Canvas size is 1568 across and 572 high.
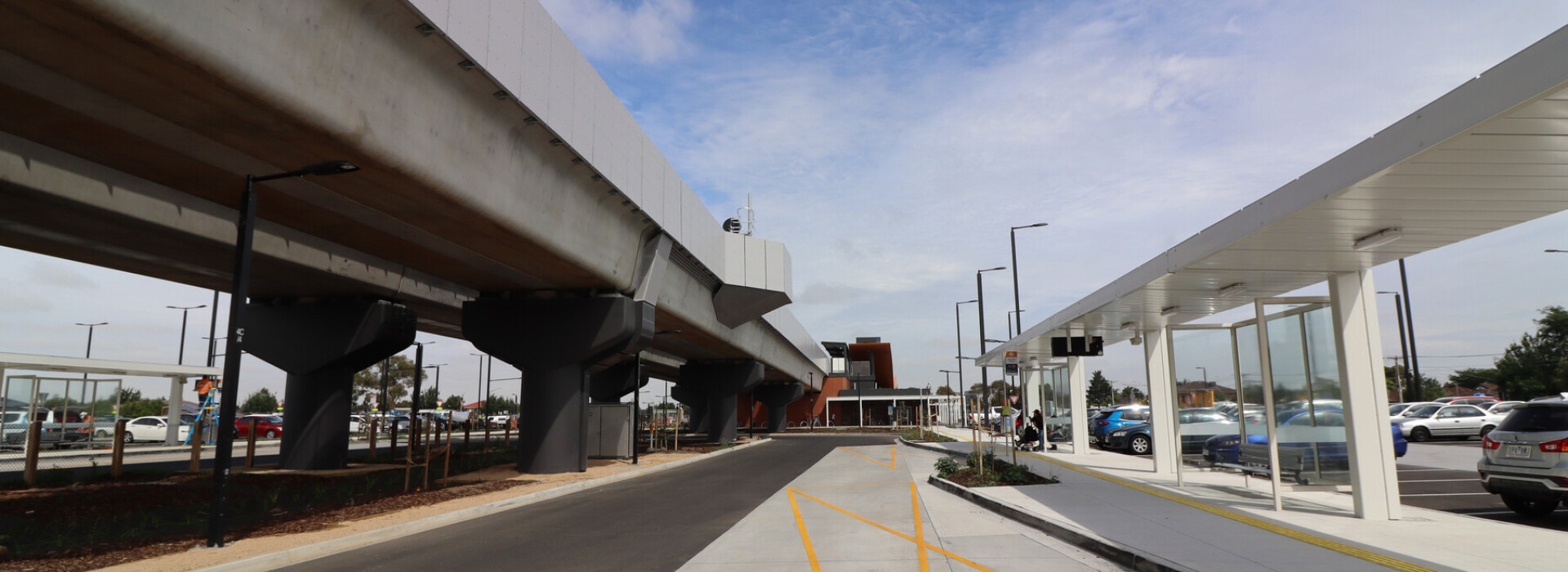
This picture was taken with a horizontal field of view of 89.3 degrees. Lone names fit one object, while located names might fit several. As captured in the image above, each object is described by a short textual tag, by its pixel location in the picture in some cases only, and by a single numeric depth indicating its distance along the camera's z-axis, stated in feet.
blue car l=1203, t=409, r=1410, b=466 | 39.81
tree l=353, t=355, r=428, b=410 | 250.98
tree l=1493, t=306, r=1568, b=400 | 159.74
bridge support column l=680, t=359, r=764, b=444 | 157.48
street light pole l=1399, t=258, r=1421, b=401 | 147.33
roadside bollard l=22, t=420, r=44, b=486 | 61.16
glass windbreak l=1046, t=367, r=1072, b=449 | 90.33
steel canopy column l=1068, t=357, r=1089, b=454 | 83.66
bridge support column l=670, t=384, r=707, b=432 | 213.87
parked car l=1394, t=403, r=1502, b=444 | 97.91
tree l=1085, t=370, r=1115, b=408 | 397.39
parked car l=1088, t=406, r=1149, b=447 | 97.81
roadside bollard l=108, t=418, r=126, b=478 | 66.23
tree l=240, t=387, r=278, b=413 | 311.47
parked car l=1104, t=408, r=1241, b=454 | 64.23
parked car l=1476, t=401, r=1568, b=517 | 33.73
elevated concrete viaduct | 27.22
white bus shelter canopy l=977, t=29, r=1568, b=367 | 19.69
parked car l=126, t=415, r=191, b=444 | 136.56
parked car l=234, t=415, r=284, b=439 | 175.40
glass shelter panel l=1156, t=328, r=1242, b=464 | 51.37
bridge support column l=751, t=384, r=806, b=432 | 231.91
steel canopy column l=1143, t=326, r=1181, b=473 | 60.23
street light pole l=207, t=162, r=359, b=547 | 33.99
